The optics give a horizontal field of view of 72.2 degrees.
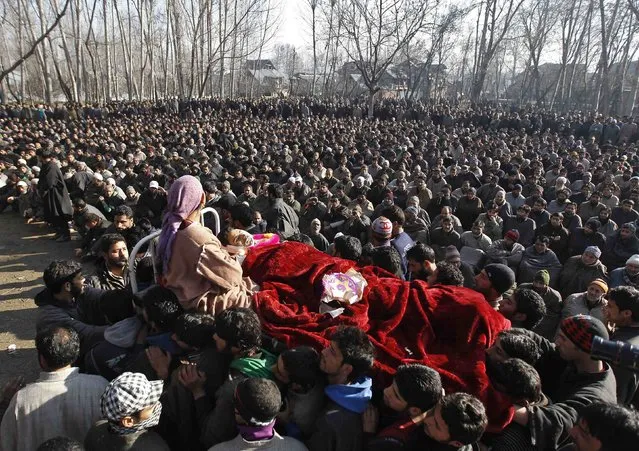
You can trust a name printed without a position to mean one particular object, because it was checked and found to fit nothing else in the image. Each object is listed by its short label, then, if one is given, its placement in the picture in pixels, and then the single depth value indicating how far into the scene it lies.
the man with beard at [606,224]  6.26
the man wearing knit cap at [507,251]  5.44
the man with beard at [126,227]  5.00
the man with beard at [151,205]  6.93
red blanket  2.29
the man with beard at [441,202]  7.50
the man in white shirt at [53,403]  2.11
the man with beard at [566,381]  2.03
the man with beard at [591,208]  7.07
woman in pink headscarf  2.53
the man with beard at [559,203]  7.32
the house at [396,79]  42.34
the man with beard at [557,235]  6.16
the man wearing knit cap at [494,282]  3.24
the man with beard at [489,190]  8.27
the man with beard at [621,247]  5.70
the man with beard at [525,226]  6.42
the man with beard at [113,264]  3.66
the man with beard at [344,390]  2.07
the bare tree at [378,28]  18.19
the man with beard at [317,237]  5.68
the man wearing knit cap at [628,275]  4.56
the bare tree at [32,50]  8.63
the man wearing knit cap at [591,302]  4.02
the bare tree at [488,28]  25.22
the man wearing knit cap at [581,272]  5.01
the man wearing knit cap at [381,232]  4.30
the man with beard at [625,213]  6.80
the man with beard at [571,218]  6.53
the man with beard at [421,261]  3.66
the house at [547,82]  37.55
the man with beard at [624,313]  2.97
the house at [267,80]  44.50
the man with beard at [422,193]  7.79
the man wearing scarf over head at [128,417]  1.84
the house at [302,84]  44.78
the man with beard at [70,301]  2.78
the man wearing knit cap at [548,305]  4.20
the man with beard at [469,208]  7.33
